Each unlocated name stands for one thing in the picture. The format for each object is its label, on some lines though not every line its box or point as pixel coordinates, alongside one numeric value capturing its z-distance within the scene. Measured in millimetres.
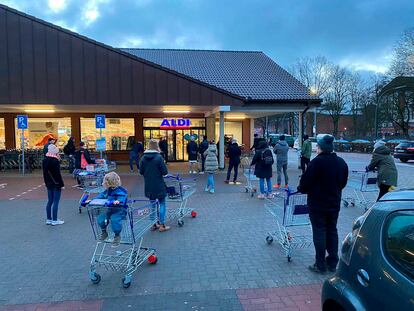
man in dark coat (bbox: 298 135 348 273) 4625
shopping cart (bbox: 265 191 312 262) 5379
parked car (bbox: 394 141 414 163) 23938
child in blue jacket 4619
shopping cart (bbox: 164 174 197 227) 7477
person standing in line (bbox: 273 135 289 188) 11906
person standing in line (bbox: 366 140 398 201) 7344
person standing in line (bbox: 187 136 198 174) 16750
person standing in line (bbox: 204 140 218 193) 10734
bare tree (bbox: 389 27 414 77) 37497
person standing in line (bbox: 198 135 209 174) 17125
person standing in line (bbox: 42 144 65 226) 7273
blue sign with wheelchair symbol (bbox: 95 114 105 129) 15316
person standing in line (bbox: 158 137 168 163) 20077
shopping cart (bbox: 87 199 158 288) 4555
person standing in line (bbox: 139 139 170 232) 6504
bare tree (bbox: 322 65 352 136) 59594
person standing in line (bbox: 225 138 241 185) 12617
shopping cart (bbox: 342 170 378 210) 8414
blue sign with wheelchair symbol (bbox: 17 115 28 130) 15695
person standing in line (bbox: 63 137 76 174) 16531
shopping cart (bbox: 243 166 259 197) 10741
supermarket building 15047
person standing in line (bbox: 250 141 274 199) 9734
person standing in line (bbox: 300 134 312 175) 14242
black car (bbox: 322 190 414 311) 2047
